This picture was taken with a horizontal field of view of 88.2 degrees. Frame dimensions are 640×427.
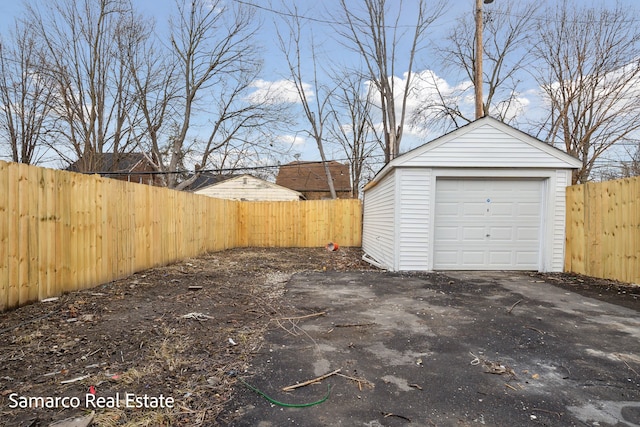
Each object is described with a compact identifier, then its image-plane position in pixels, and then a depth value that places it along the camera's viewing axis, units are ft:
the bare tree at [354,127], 61.52
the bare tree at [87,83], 40.22
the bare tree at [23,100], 36.40
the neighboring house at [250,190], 70.23
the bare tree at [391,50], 48.67
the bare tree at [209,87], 47.62
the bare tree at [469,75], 45.24
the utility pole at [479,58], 26.96
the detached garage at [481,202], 21.97
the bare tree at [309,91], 55.93
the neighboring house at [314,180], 91.81
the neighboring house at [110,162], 45.27
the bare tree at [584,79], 33.60
